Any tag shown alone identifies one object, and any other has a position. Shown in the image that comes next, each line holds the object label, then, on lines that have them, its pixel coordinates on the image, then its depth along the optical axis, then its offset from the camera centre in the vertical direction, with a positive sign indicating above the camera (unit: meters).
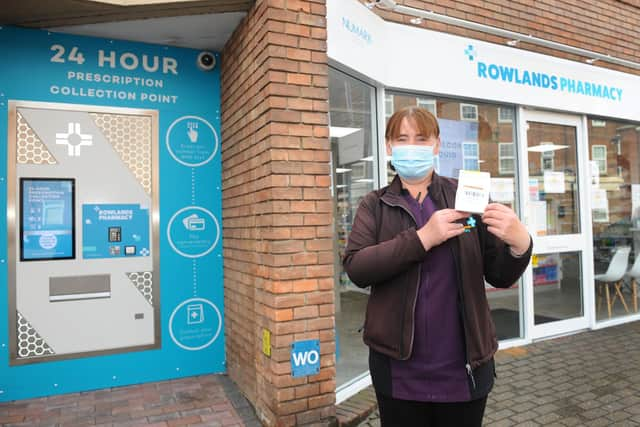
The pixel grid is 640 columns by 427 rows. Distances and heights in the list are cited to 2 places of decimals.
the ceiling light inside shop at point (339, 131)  4.29 +0.86
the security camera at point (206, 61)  4.57 +1.58
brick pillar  3.38 +0.17
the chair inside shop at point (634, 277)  7.20 -0.84
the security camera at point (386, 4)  4.53 +2.07
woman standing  1.73 -0.27
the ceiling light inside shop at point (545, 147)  6.02 +0.94
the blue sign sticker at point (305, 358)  3.41 -0.92
